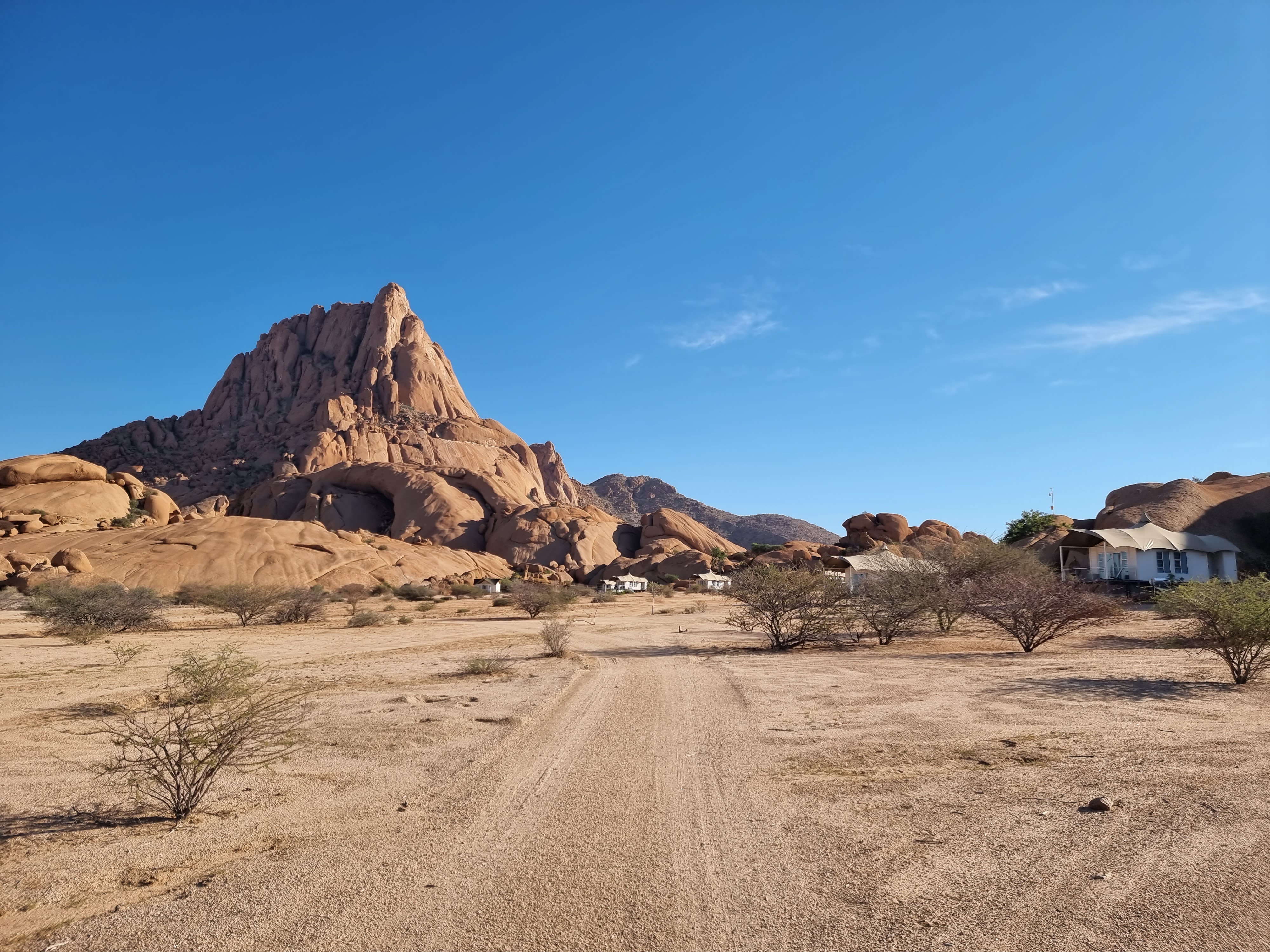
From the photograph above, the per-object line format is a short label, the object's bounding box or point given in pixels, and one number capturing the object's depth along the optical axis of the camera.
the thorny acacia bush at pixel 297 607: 32.22
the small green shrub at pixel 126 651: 14.77
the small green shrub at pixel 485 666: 14.48
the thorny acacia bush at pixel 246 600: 30.43
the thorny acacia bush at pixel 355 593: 42.59
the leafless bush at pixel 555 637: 17.75
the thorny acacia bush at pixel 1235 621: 12.15
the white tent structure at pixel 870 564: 35.12
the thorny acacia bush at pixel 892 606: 21.08
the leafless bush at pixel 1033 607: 18.22
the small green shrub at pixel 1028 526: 57.53
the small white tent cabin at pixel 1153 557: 38.50
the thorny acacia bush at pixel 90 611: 23.45
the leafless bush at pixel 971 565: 24.33
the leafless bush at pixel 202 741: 6.00
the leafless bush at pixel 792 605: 20.00
